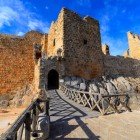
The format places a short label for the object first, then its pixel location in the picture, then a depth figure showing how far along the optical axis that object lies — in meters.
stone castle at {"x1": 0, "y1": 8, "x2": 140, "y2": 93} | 9.92
